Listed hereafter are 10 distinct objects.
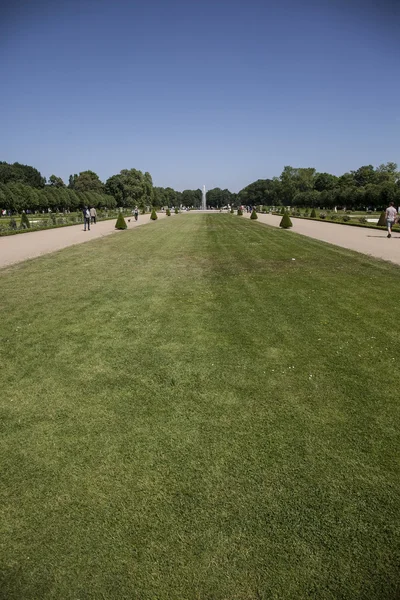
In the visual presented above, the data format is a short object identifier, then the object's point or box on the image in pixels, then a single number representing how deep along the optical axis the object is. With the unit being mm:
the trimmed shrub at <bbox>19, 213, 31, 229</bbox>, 29688
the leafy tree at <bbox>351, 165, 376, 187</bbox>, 107875
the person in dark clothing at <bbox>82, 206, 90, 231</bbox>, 28356
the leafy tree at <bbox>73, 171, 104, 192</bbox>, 115562
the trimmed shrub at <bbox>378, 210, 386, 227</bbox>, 28859
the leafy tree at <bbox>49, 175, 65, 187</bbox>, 144250
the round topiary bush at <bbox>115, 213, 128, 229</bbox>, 28738
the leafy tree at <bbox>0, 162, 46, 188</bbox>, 101500
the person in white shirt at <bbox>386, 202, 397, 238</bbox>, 19000
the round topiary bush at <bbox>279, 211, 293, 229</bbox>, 28630
